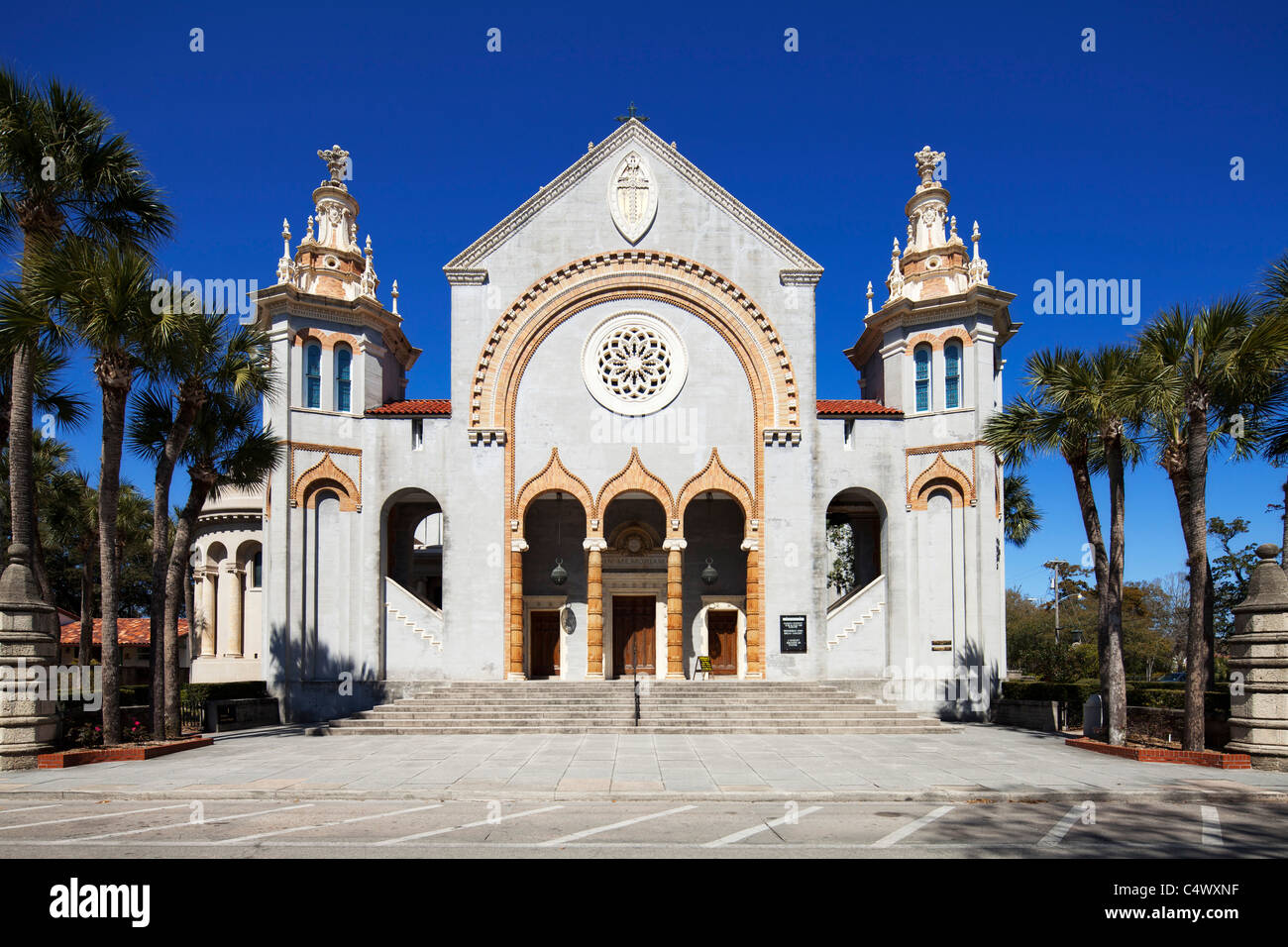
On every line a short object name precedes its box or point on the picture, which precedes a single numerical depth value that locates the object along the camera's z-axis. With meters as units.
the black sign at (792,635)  26.84
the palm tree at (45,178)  17.77
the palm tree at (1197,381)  17.39
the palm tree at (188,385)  19.09
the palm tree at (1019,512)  34.16
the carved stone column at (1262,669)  16.52
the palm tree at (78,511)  30.31
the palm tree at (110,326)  17.39
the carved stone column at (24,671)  16.62
